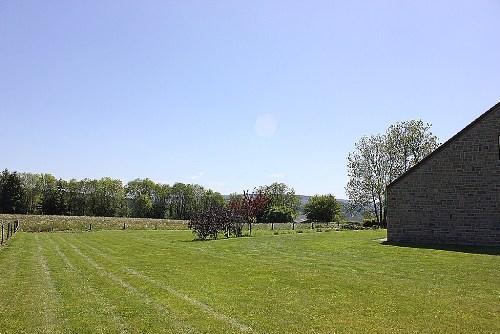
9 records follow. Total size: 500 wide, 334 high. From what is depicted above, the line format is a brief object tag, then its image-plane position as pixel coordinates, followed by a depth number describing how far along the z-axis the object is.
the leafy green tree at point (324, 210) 76.25
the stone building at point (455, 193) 24.09
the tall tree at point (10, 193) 81.50
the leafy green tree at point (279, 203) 71.31
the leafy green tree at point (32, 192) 89.38
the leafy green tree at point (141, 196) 97.44
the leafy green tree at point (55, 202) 84.56
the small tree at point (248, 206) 40.07
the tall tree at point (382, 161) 57.16
